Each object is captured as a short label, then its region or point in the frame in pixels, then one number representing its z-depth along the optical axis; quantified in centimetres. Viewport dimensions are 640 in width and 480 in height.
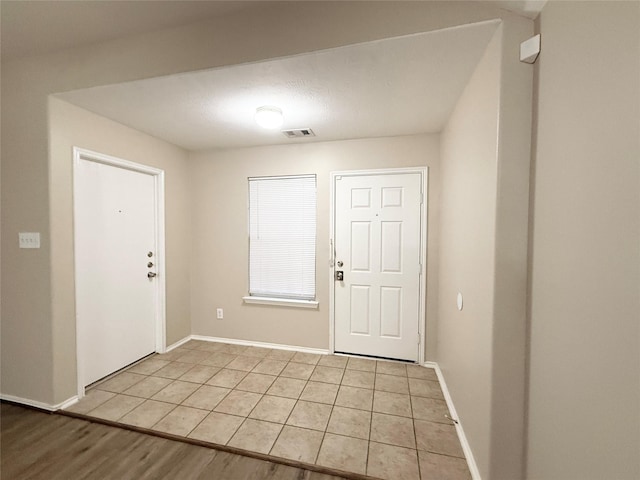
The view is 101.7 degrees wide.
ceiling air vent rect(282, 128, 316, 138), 258
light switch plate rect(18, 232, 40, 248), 196
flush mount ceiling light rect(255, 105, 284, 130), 206
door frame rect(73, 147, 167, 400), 285
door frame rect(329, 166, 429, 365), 266
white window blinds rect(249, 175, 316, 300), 298
